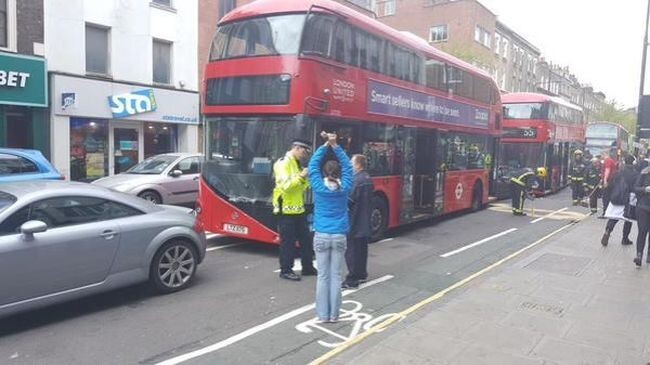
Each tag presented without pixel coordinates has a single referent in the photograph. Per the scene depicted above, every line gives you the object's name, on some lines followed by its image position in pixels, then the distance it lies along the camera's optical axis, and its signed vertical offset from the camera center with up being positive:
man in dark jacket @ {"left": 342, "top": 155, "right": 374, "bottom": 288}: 6.76 -0.93
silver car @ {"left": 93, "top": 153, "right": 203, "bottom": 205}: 12.02 -0.92
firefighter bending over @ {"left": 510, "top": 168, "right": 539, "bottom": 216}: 14.96 -1.20
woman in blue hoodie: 5.36 -0.81
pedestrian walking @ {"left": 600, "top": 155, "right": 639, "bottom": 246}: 9.35 -0.71
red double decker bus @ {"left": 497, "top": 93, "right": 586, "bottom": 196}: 20.95 +0.53
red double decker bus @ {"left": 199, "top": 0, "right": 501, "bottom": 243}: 8.18 +0.69
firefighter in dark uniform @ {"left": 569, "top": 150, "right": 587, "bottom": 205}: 18.03 -1.07
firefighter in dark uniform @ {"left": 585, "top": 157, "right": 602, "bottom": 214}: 16.74 -0.81
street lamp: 20.64 +3.71
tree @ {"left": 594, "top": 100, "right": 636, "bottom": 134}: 70.75 +4.81
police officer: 6.99 -0.80
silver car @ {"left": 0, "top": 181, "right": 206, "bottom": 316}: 4.98 -1.08
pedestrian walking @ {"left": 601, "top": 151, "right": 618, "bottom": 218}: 11.87 -0.45
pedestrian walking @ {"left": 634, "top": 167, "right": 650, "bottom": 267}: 8.10 -0.89
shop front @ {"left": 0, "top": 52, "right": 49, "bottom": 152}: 14.56 +0.94
